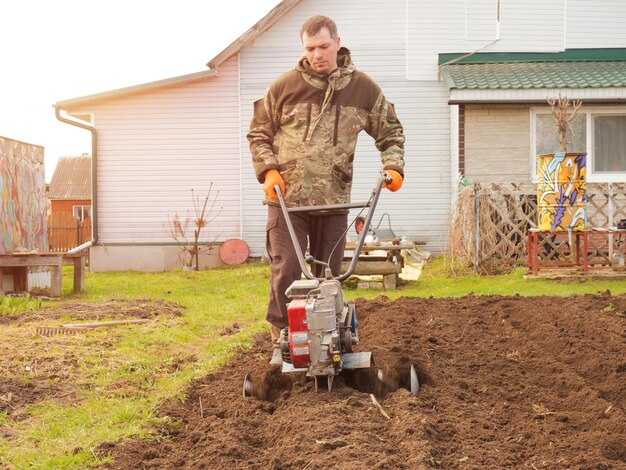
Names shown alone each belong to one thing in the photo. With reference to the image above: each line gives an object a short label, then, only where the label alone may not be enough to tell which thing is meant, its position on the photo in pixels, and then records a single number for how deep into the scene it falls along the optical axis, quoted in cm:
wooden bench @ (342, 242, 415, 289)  1130
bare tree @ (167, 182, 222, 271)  1700
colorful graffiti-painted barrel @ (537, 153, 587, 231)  1131
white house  1681
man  514
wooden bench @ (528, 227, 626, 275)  1146
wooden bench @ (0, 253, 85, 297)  1150
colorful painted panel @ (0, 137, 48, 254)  1259
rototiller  427
